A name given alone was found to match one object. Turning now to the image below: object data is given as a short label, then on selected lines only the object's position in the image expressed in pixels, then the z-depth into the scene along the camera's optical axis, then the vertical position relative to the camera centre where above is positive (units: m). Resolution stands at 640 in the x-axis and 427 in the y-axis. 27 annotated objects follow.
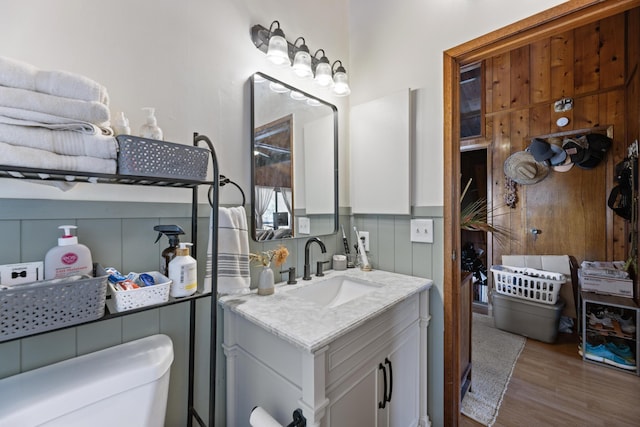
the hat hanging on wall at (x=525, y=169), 2.76 +0.46
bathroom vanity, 0.82 -0.50
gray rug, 1.68 -1.20
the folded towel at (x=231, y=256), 0.97 -0.15
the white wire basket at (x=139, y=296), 0.68 -0.21
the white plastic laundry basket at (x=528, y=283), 2.43 -0.65
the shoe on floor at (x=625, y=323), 2.04 -0.84
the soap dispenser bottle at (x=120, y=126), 0.73 +0.24
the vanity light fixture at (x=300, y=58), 1.24 +0.78
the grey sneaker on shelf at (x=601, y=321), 2.13 -0.86
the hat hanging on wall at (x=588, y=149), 2.42 +0.59
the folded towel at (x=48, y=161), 0.52 +0.11
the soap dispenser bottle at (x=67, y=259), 0.68 -0.11
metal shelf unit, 0.61 +0.03
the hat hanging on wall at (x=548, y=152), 2.64 +0.59
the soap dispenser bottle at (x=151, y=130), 0.78 +0.24
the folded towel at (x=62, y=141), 0.54 +0.16
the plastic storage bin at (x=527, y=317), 2.43 -0.97
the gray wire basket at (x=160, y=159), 0.66 +0.15
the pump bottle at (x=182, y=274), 0.79 -0.18
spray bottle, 0.84 -0.08
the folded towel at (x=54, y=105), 0.54 +0.23
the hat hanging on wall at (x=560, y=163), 2.62 +0.51
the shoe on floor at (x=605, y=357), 2.01 -1.11
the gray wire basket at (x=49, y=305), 0.53 -0.19
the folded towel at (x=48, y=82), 0.55 +0.29
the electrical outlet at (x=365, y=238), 1.71 -0.15
